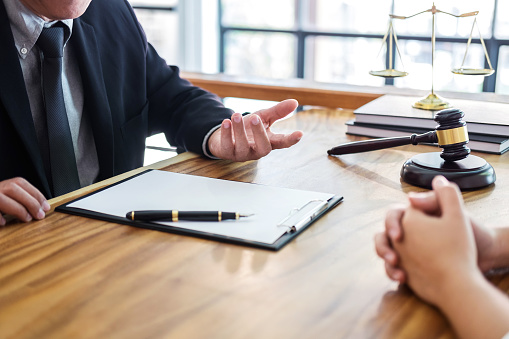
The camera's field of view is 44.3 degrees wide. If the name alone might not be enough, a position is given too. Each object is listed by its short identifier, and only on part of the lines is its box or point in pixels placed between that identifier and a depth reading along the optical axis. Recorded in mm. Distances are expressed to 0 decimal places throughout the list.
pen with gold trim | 984
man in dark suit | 1330
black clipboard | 907
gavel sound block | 1177
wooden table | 693
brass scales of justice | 1576
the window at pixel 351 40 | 5273
